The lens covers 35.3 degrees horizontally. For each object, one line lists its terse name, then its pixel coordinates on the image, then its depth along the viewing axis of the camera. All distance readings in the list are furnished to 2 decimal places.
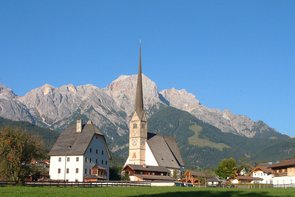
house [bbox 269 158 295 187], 99.00
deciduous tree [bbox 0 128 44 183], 67.31
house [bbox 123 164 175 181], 104.19
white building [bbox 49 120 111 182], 96.25
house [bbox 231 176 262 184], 124.50
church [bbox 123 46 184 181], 117.19
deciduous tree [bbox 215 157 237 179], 137.52
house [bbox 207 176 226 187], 112.55
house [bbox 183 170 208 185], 110.07
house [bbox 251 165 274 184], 127.11
